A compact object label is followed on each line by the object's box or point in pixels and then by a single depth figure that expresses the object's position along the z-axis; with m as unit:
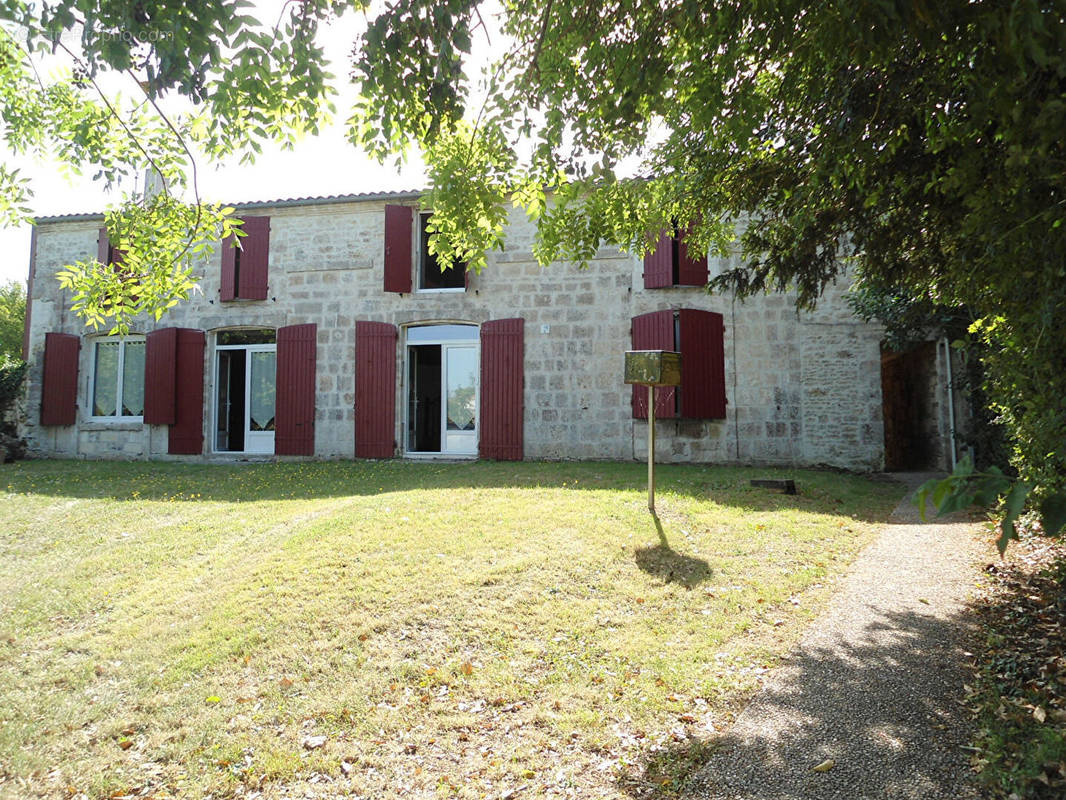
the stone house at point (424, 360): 9.60
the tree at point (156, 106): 2.60
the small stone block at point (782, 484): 7.32
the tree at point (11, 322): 24.97
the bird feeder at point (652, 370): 5.87
